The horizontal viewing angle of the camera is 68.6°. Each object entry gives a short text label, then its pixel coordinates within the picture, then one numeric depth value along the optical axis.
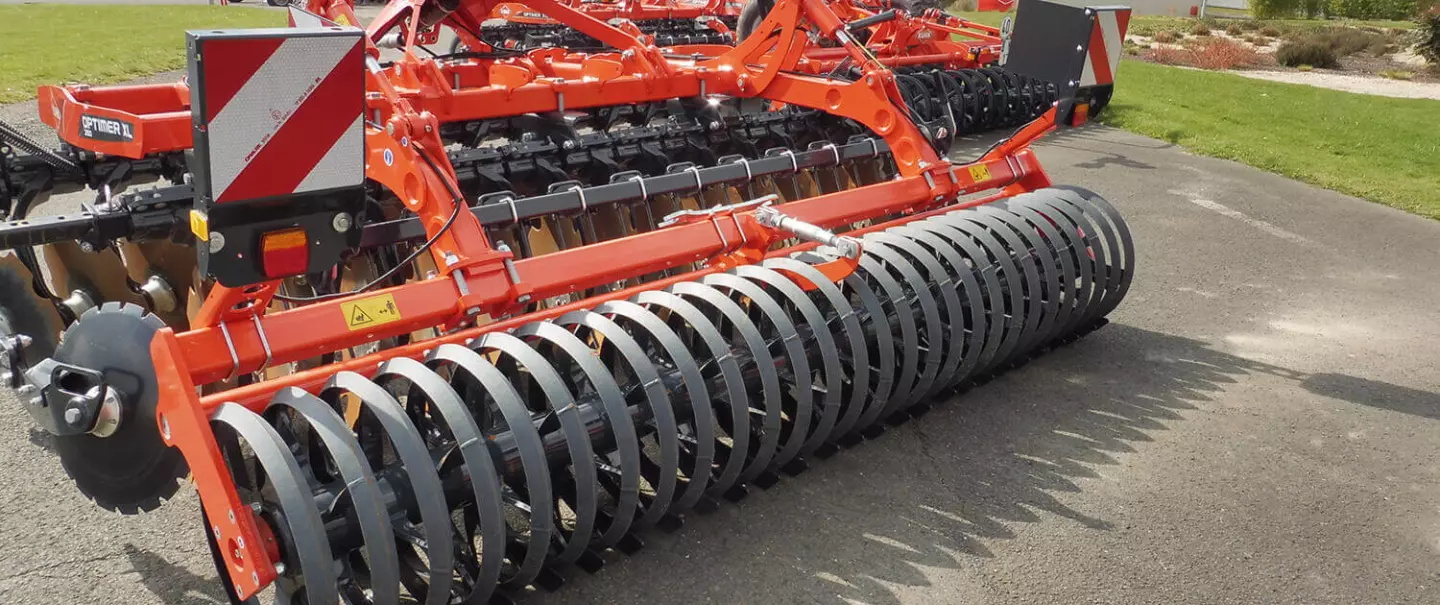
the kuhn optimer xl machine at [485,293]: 2.35
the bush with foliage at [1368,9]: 30.31
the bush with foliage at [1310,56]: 18.95
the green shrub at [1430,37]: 17.83
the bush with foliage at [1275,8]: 30.69
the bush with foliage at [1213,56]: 17.98
